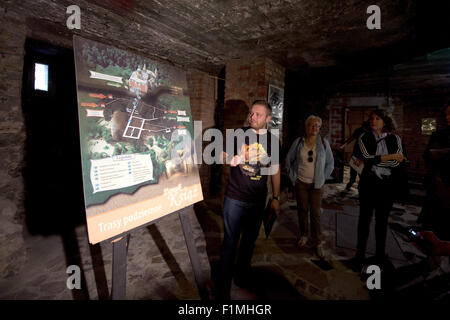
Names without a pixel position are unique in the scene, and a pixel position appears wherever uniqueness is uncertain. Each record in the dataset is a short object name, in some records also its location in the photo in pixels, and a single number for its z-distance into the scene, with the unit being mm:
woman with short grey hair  2810
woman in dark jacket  2342
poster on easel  1324
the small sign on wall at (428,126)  8258
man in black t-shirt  2000
